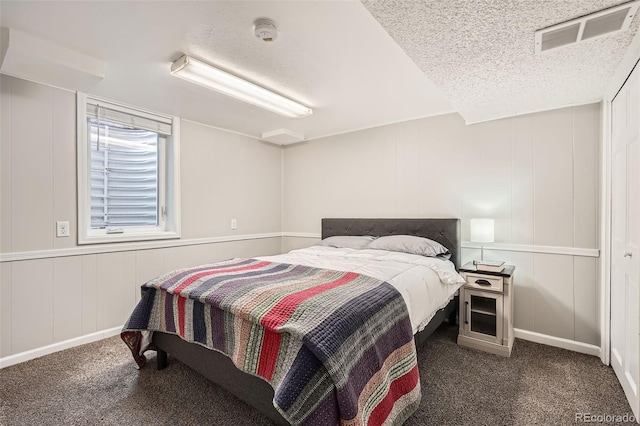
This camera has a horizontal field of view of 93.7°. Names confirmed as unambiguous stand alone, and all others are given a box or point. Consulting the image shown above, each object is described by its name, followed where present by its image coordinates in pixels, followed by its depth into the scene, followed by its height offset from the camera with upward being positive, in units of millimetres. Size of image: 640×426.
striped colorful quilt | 1216 -623
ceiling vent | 1328 +891
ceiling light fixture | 2062 +993
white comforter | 2035 -447
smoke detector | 1688 +1043
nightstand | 2451 -836
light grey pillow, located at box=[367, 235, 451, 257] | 2861 -331
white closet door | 1711 -166
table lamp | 2699 -163
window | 2742 +404
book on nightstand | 2551 -463
